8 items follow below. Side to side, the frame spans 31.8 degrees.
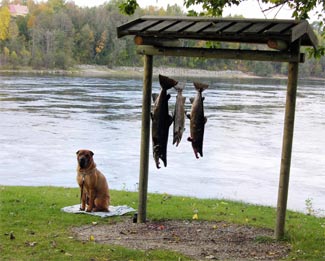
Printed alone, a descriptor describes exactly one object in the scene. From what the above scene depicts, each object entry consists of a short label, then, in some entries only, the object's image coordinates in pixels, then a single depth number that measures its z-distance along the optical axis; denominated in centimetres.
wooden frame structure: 709
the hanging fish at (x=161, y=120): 763
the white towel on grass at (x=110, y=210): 874
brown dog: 865
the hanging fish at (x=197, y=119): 751
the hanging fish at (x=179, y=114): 761
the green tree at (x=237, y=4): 873
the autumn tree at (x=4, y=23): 10488
